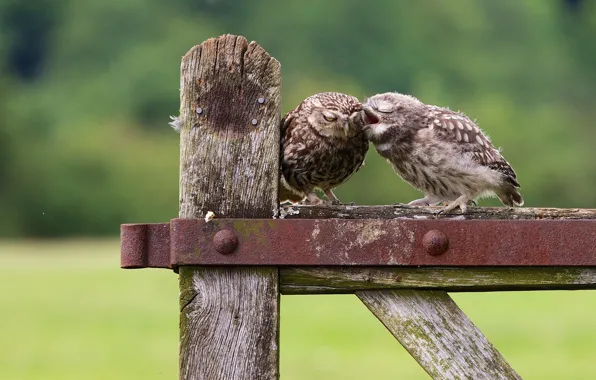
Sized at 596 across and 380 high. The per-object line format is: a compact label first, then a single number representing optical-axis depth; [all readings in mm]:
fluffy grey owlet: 7086
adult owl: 7254
